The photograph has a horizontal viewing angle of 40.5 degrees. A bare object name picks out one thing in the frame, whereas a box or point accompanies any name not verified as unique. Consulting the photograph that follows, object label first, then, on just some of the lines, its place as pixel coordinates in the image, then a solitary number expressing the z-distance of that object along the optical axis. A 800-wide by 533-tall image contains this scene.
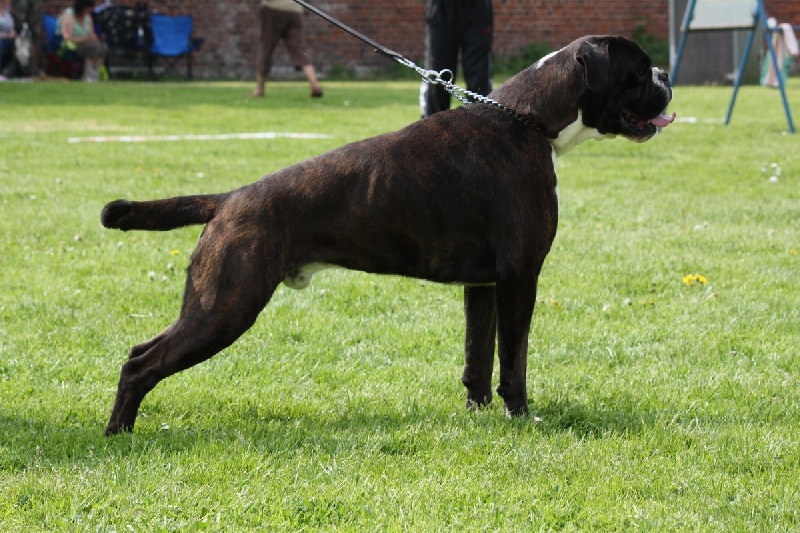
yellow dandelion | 6.46
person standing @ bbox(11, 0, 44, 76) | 22.75
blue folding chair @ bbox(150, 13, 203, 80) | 24.23
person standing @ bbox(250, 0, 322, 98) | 18.16
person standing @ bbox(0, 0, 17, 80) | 21.44
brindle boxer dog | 3.88
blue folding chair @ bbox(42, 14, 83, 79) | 23.39
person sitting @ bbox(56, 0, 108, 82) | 22.08
